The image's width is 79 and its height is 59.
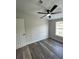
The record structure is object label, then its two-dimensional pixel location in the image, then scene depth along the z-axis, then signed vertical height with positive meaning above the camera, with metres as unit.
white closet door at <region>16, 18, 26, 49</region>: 3.01 -0.27
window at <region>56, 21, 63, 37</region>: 3.91 +0.09
